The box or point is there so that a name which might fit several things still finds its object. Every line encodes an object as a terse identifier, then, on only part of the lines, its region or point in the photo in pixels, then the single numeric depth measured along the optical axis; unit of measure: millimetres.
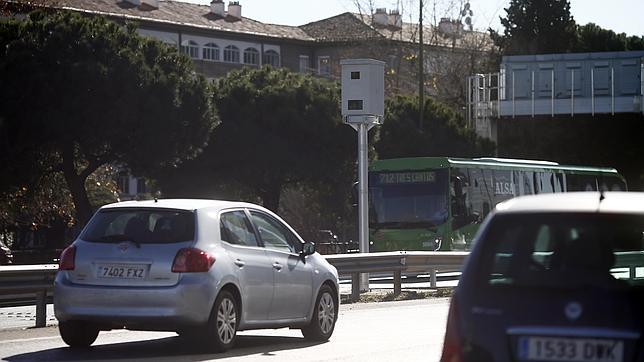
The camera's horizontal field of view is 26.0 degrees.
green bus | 37500
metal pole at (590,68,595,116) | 54219
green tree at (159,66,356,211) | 55250
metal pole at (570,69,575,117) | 54503
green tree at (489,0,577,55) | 81250
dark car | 6578
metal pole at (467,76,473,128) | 56369
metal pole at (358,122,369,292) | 26062
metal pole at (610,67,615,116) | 54059
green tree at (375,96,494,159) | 62344
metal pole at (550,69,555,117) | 54781
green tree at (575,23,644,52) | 81562
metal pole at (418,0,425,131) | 54969
